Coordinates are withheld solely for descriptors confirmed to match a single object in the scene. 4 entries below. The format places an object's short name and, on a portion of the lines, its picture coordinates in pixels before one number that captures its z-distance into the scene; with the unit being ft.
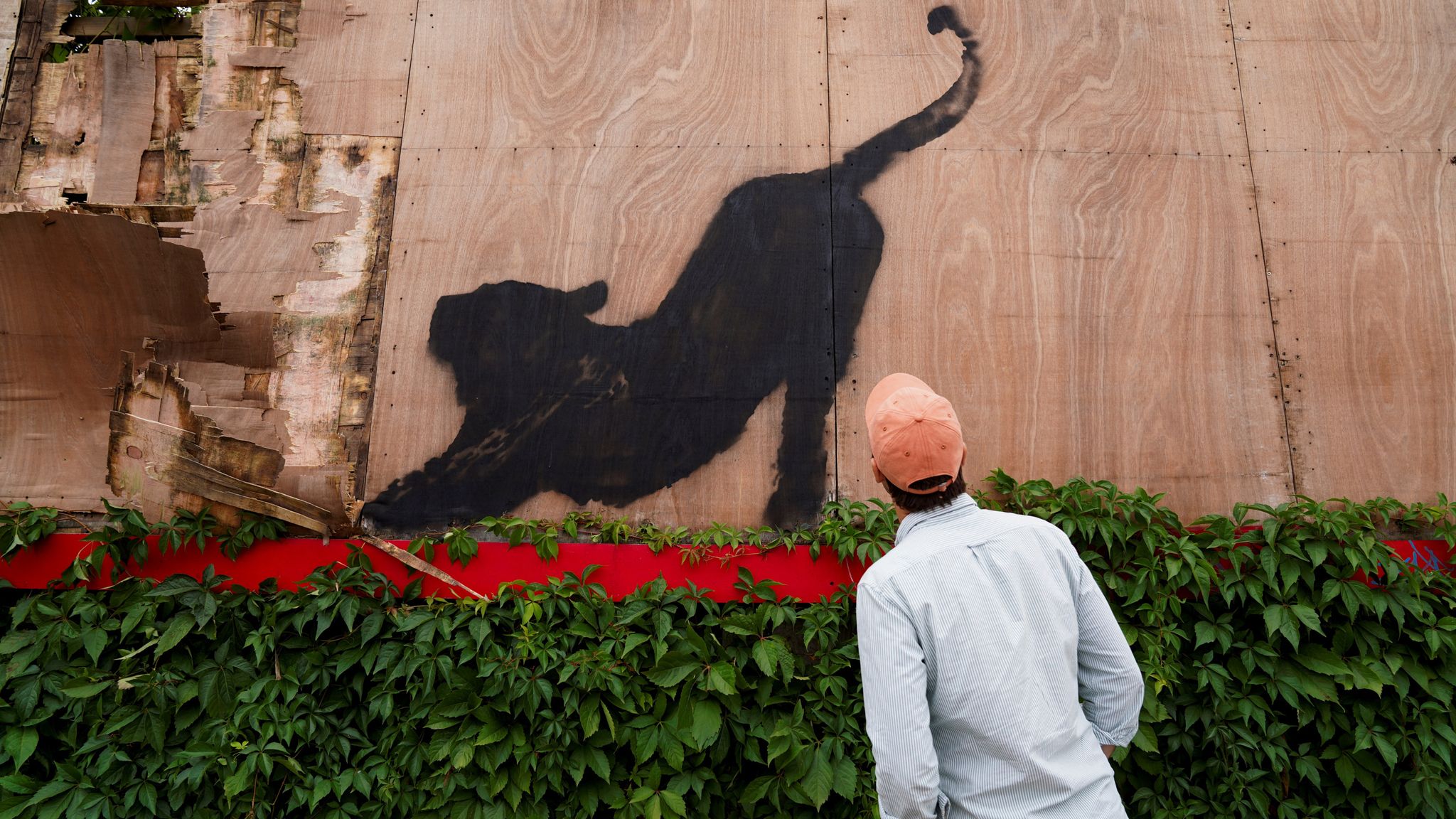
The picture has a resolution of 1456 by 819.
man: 4.86
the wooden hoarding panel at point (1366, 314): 10.33
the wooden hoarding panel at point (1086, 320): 10.31
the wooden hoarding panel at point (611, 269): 10.24
